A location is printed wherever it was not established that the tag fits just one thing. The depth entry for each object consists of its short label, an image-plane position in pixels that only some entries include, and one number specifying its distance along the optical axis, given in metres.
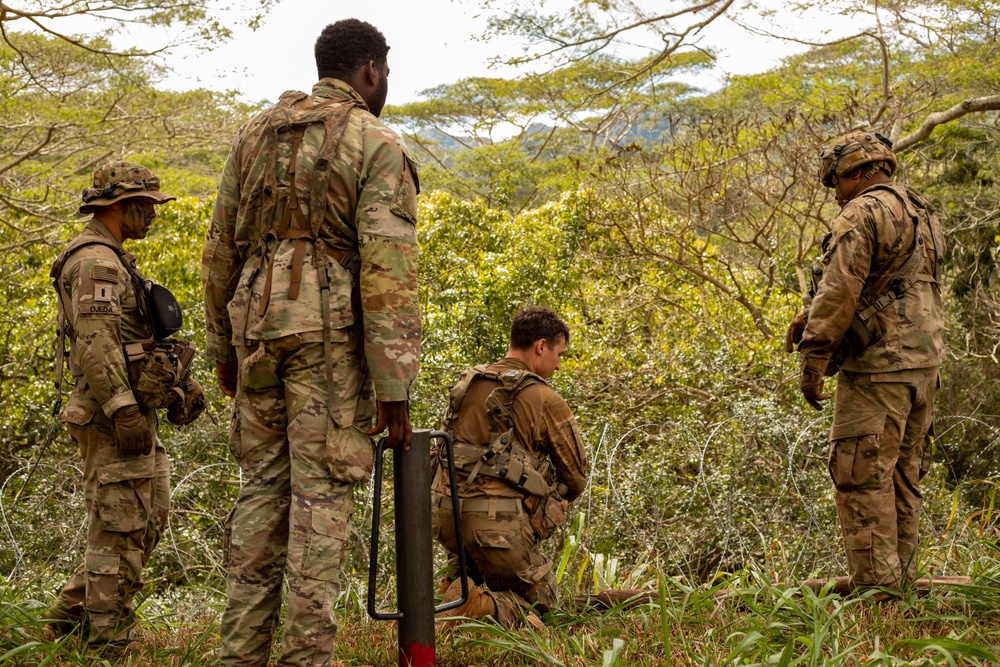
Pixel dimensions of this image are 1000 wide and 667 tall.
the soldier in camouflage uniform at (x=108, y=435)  3.74
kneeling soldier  4.24
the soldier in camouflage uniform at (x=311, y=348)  2.98
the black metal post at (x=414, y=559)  3.10
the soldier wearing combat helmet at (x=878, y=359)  4.11
